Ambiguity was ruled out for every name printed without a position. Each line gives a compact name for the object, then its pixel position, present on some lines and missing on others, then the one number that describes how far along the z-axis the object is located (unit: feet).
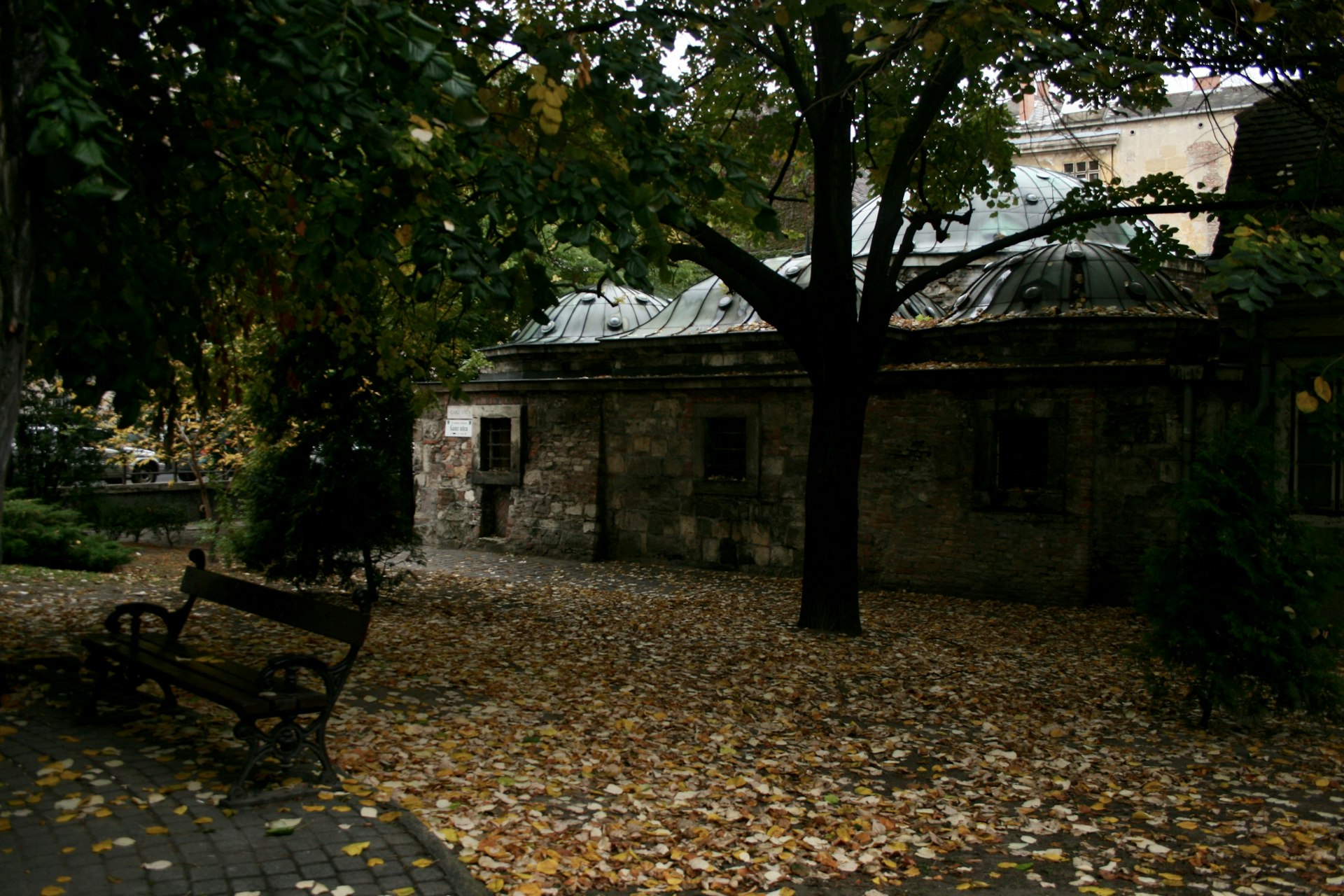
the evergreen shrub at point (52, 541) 42.19
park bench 16.63
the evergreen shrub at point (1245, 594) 23.15
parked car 82.60
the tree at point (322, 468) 35.96
